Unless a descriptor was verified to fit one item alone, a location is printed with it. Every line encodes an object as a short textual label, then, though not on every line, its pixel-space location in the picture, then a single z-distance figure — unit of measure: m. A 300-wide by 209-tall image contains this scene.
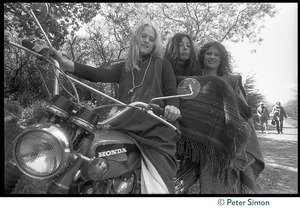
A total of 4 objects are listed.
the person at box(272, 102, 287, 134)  6.62
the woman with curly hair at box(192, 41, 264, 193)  2.44
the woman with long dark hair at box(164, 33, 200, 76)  2.91
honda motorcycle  1.37
